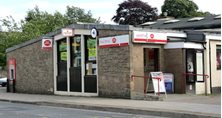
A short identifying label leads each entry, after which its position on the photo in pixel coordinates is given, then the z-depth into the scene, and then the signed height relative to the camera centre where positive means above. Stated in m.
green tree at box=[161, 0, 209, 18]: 58.04 +9.02
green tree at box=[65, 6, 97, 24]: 49.58 +7.22
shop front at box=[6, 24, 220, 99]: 15.46 +0.26
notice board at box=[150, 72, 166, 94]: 15.14 -0.78
